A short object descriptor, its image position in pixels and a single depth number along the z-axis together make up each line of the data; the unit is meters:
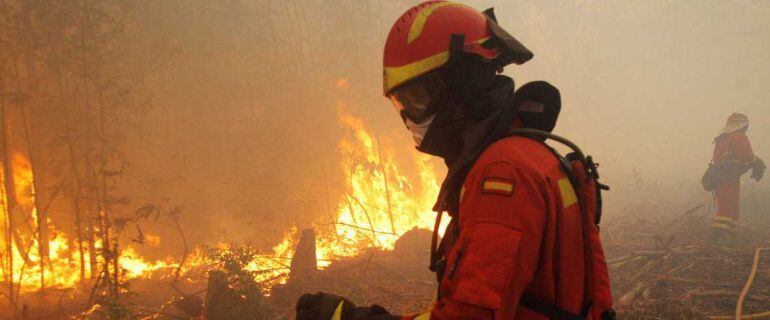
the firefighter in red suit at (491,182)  1.15
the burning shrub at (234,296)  5.96
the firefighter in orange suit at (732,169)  8.38
